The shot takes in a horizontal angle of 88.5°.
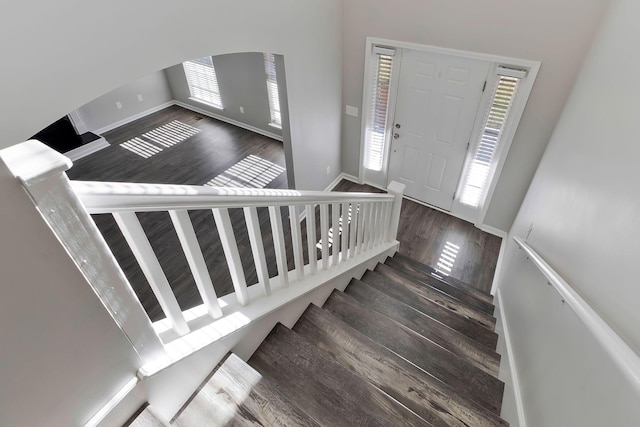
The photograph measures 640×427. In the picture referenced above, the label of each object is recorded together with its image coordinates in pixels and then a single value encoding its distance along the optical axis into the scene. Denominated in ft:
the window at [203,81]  19.96
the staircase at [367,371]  3.94
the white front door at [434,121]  11.53
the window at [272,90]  17.21
